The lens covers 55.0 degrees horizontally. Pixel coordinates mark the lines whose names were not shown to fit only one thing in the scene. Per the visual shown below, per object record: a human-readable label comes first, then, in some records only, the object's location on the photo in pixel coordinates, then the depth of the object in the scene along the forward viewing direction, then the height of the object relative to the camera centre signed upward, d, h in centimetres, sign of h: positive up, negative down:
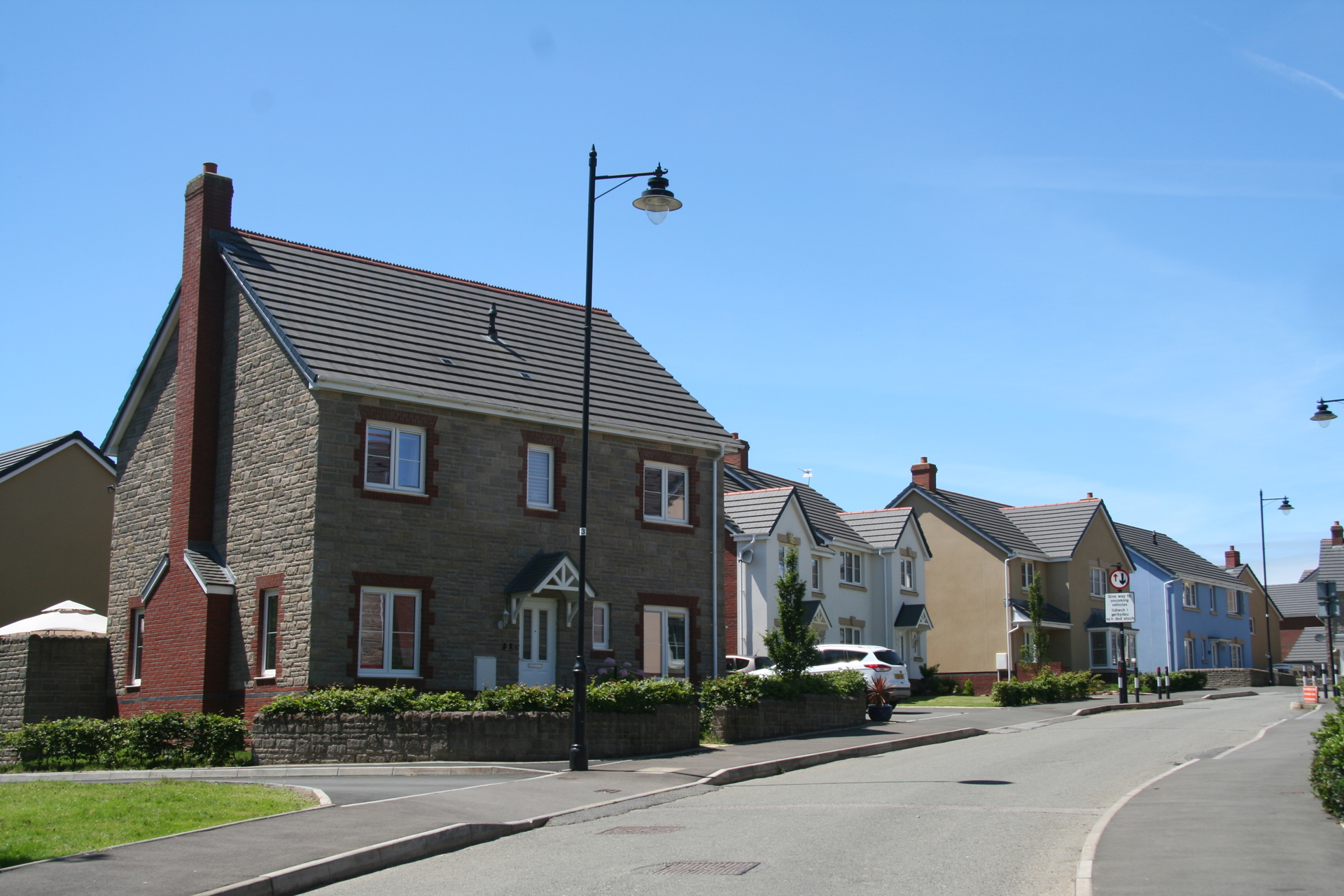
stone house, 2528 +262
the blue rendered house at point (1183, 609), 6606 +52
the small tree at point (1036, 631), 4531 -47
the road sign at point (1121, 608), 3384 +27
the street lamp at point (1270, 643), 5409 -151
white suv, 3504 -122
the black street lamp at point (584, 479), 1939 +217
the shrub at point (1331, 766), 1237 -145
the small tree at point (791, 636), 2728 -39
